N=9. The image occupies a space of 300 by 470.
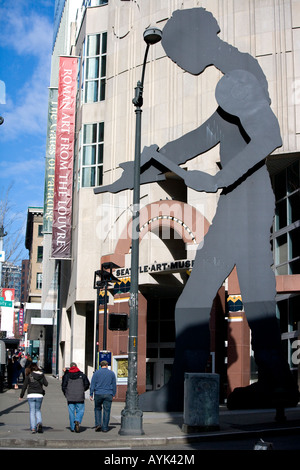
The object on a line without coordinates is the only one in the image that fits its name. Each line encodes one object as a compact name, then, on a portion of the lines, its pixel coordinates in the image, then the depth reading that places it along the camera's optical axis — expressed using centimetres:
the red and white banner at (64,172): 4181
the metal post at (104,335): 2384
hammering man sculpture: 1477
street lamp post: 1368
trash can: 1374
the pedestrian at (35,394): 1423
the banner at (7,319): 2483
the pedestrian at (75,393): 1466
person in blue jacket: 1497
